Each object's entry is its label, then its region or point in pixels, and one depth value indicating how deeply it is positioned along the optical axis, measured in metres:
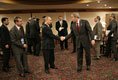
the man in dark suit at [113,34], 4.67
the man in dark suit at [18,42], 3.44
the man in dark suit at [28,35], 6.43
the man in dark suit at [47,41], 3.67
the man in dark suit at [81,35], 3.65
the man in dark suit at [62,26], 6.81
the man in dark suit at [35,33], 5.89
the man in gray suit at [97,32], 4.78
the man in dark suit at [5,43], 4.01
